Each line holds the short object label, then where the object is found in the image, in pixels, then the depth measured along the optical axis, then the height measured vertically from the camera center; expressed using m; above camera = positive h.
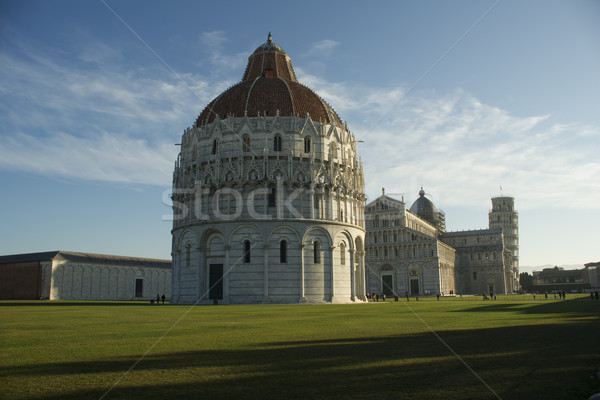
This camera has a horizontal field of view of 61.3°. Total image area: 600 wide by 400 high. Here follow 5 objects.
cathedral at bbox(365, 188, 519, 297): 107.94 +5.04
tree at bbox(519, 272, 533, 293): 160.62 -1.30
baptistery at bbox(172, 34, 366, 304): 49.31 +7.40
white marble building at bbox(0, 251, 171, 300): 82.25 +0.90
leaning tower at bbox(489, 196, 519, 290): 160.25 +17.60
